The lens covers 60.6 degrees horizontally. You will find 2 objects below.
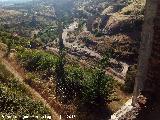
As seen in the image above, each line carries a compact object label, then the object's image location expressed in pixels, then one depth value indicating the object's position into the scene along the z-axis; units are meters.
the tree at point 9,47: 12.27
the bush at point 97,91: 9.57
